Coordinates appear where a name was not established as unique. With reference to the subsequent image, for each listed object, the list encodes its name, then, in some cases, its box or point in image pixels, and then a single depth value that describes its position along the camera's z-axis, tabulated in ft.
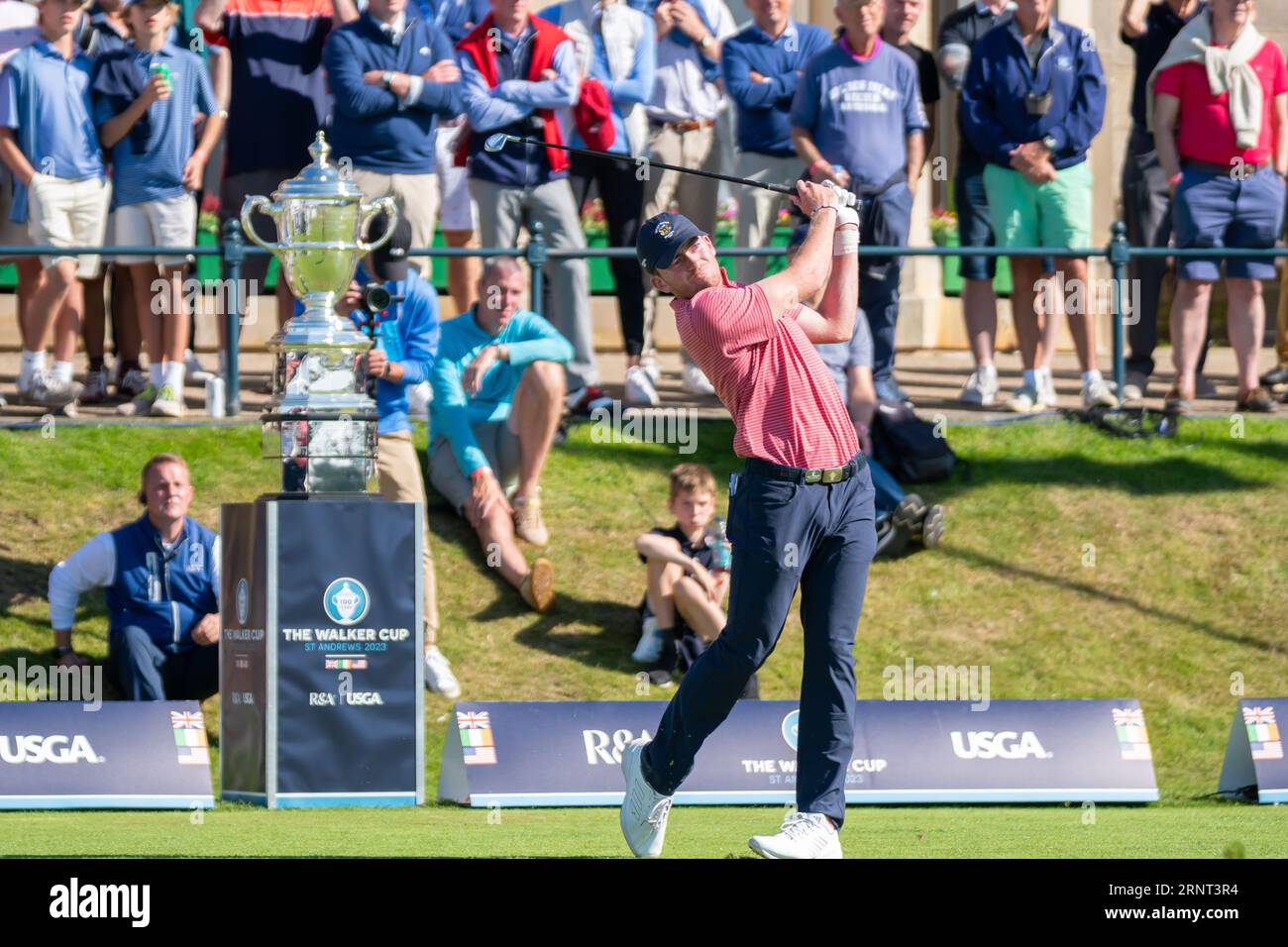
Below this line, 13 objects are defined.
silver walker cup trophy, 34.12
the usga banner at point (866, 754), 33.65
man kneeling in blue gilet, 36.60
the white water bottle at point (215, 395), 45.29
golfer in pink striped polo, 24.11
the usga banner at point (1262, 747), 34.22
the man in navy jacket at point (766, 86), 47.47
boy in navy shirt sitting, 39.19
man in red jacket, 45.32
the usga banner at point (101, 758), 32.78
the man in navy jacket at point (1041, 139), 47.50
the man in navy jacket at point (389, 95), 44.50
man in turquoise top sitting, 42.04
